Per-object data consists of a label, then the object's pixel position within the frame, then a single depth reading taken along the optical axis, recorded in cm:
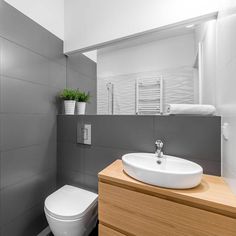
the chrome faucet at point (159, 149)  107
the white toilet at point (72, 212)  111
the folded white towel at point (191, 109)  103
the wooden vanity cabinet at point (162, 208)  66
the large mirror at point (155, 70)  127
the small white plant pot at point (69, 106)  166
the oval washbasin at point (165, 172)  74
